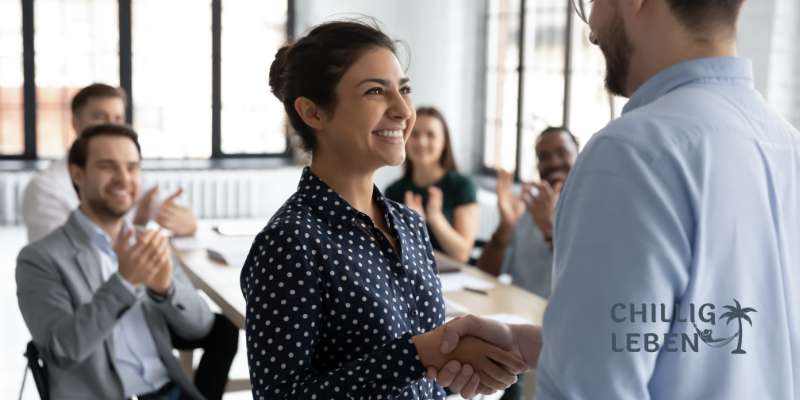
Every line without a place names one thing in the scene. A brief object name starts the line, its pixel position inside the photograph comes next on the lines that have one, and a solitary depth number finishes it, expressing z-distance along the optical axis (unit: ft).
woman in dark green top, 15.24
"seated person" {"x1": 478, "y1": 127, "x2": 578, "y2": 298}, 12.60
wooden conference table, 10.47
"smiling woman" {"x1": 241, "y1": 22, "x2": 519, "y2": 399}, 5.07
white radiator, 28.58
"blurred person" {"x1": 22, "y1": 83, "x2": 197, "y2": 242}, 13.98
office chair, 9.21
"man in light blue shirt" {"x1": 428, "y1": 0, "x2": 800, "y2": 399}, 3.54
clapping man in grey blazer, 9.23
